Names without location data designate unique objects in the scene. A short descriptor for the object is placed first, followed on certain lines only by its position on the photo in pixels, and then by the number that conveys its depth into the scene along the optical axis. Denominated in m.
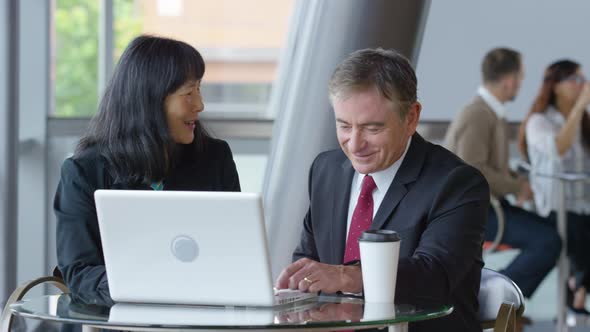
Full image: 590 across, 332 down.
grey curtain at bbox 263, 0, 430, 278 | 5.64
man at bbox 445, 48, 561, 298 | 8.15
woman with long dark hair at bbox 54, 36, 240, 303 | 4.15
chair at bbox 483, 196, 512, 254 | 8.10
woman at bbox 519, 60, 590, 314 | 8.71
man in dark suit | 3.54
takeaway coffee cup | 3.11
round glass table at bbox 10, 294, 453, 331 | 2.92
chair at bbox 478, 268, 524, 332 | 3.59
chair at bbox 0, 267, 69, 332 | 3.71
